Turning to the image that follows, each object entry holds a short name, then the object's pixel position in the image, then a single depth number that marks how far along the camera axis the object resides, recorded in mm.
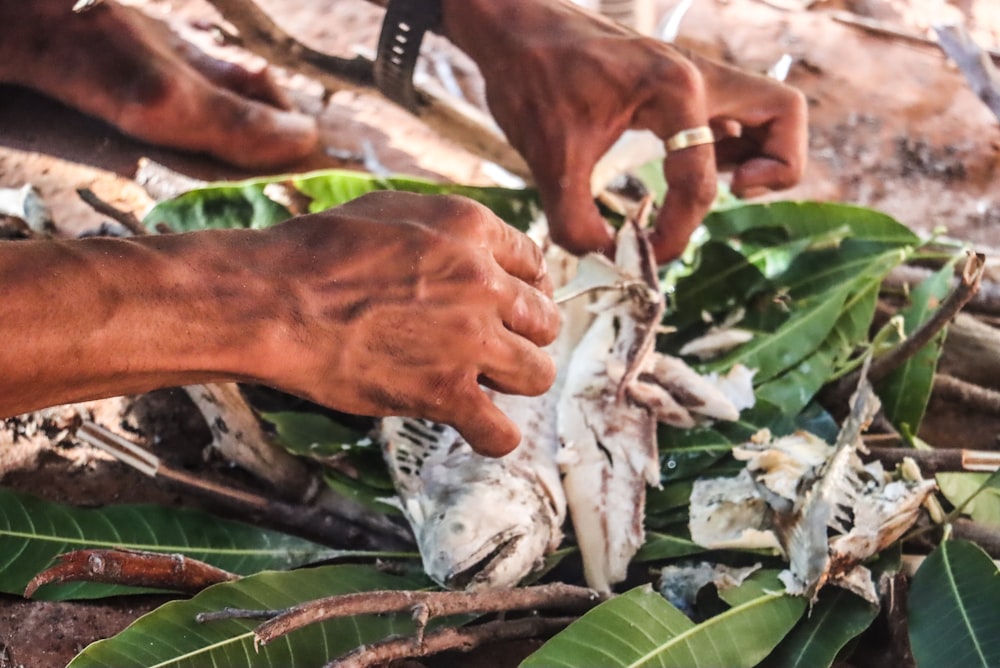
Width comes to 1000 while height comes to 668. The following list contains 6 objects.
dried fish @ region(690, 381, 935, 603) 760
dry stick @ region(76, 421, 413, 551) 798
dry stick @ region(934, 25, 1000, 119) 1064
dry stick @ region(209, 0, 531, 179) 1022
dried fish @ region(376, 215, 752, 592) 773
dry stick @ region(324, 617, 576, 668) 706
